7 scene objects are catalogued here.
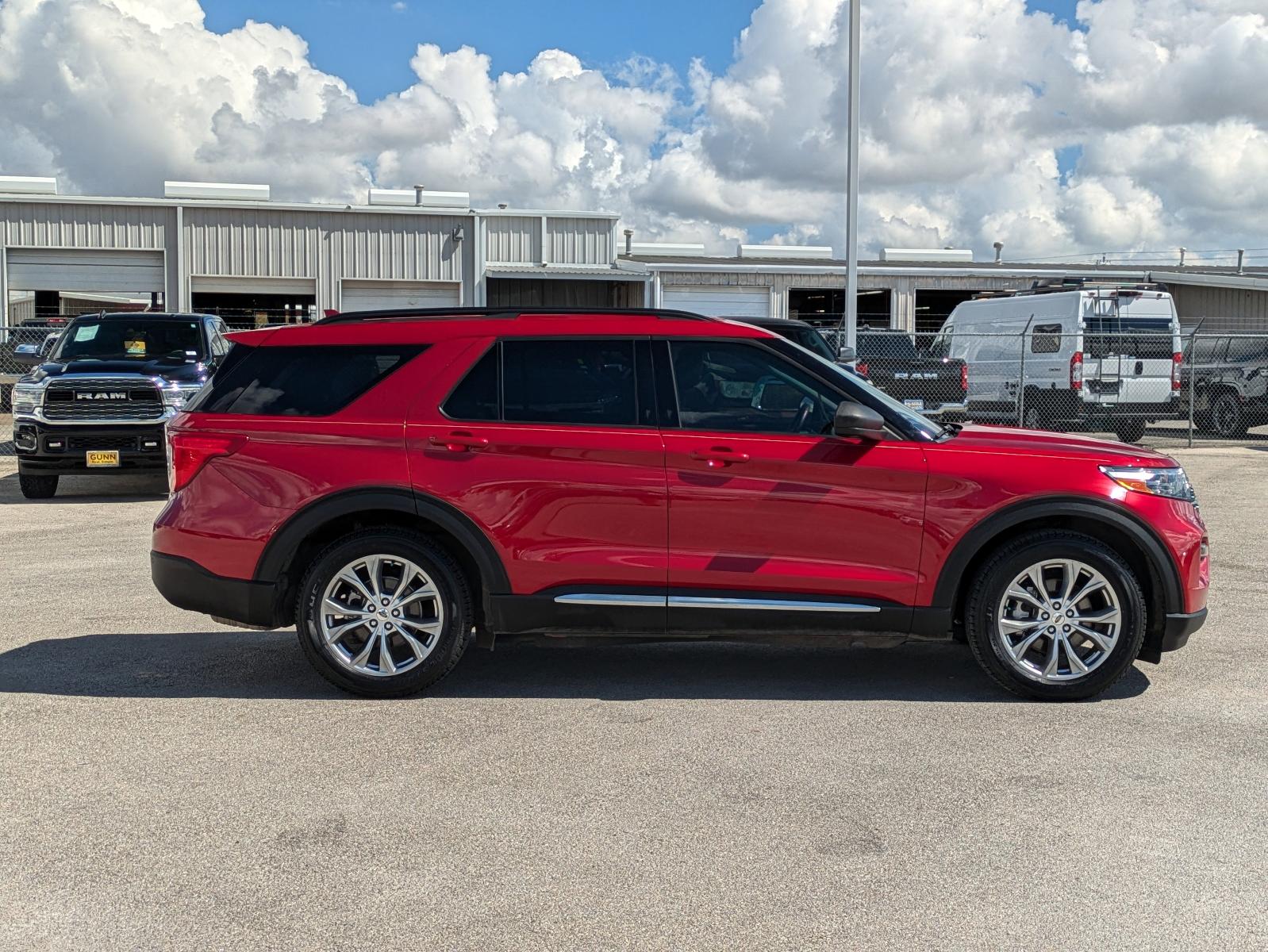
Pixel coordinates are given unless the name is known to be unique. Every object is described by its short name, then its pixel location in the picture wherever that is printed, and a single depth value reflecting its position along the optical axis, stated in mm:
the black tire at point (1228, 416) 21703
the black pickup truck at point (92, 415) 13328
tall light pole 18531
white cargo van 20625
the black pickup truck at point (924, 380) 20344
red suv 5750
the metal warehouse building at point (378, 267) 33219
